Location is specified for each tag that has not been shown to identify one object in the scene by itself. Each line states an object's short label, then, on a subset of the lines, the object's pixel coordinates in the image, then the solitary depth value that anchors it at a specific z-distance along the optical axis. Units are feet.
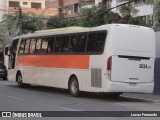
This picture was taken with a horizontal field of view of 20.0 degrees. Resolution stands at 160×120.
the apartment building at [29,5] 306.18
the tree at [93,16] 110.32
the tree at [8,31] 184.32
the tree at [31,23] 199.32
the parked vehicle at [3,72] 130.82
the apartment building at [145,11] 170.30
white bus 63.72
